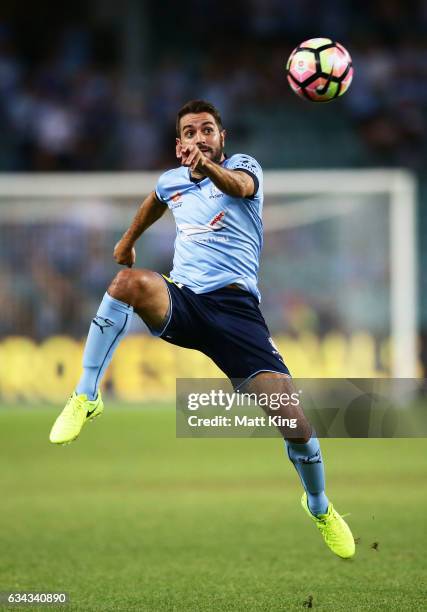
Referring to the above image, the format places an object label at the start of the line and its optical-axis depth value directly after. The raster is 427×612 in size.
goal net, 35.16
